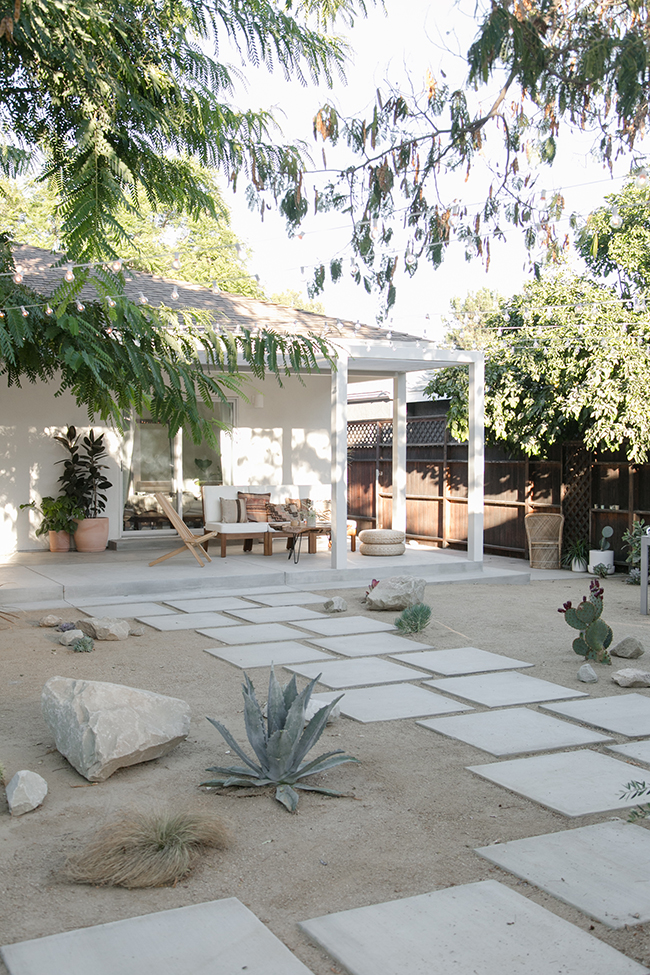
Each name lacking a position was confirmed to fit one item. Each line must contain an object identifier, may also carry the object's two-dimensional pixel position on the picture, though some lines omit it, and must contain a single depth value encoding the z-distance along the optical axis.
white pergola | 10.59
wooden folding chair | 10.26
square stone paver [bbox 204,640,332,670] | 6.42
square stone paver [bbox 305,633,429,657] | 6.84
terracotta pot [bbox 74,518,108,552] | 11.83
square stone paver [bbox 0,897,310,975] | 2.45
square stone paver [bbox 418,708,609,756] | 4.54
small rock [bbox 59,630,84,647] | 6.95
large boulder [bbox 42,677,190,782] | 4.01
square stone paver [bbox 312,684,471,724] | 5.10
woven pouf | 12.05
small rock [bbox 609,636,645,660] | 6.72
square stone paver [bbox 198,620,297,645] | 7.23
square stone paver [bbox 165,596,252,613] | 8.65
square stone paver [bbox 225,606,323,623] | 8.19
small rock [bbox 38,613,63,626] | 7.70
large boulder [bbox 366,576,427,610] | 8.60
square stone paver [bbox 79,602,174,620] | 8.30
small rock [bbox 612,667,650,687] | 5.83
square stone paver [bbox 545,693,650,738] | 4.88
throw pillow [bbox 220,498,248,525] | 11.84
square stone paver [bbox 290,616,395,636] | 7.66
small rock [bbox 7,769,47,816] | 3.61
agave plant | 3.93
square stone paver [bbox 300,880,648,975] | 2.48
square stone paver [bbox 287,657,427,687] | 5.91
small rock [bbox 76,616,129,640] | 7.17
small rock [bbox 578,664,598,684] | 5.95
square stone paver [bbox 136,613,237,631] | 7.77
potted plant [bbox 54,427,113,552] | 11.78
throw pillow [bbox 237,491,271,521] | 12.16
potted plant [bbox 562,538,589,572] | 12.16
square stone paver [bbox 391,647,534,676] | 6.27
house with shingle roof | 10.86
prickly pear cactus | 6.50
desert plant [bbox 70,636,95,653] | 6.74
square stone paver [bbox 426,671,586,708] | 5.45
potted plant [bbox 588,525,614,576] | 11.76
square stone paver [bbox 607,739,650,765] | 4.34
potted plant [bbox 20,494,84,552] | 11.66
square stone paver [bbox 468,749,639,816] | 3.73
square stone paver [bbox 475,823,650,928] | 2.85
